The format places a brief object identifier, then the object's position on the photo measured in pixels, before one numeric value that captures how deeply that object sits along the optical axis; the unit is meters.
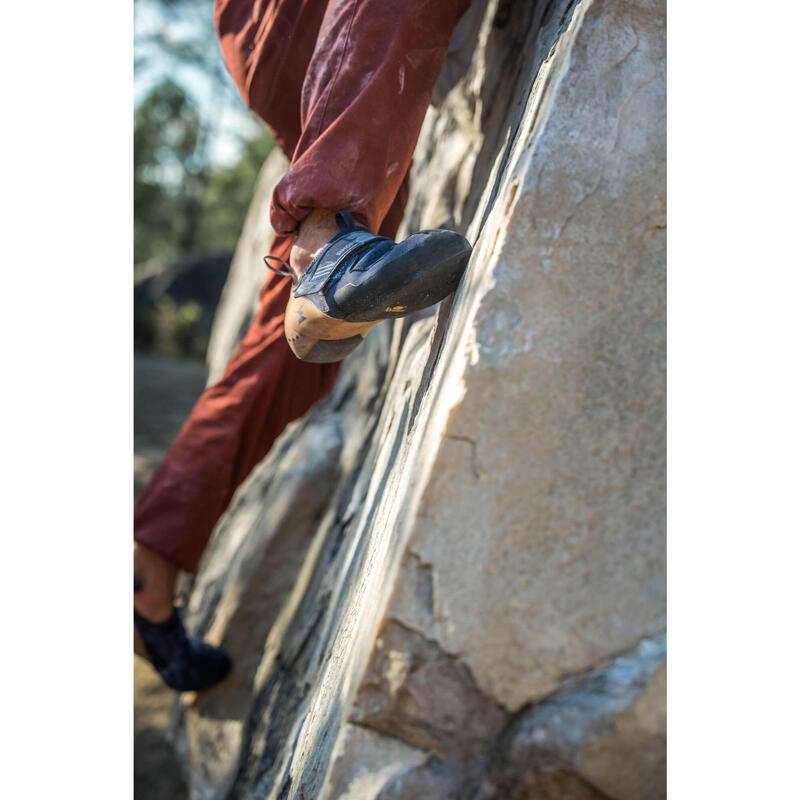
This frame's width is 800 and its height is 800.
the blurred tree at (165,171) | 12.21
